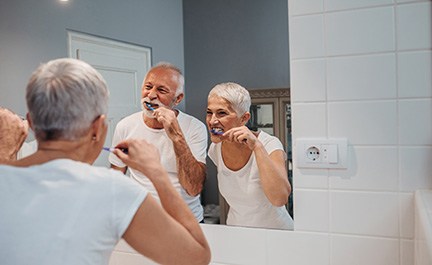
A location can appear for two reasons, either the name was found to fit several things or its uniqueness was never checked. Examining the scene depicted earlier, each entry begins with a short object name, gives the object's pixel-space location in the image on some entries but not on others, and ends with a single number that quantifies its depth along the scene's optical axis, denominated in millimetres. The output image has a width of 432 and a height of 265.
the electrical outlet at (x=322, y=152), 1160
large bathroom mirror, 1300
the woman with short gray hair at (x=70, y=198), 764
